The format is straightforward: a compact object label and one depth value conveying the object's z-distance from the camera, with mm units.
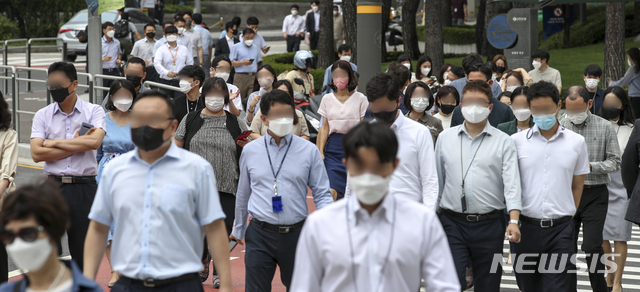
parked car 52781
